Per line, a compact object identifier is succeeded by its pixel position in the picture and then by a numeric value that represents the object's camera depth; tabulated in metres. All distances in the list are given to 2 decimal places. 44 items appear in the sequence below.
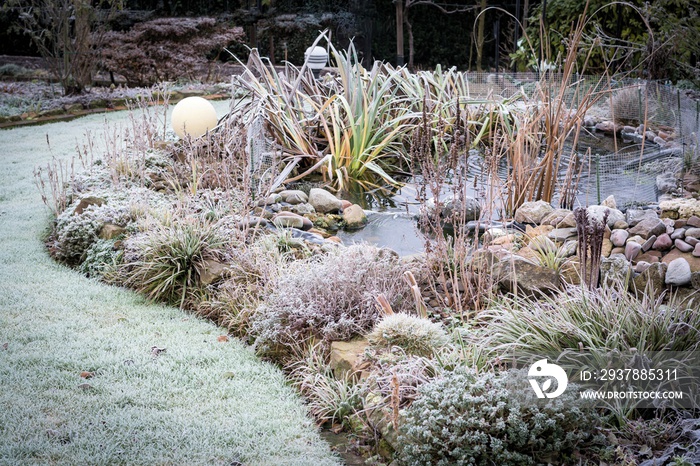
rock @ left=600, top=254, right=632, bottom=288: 3.30
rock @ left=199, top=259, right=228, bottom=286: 3.96
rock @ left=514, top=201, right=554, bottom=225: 4.51
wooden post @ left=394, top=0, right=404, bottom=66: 10.96
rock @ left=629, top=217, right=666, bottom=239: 3.70
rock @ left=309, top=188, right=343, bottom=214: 5.16
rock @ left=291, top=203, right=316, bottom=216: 5.04
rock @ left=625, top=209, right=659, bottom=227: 3.88
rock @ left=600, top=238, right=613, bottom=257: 3.74
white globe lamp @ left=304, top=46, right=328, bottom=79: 7.75
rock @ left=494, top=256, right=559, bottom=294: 3.42
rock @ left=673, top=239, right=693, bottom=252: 3.53
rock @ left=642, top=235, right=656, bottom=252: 3.63
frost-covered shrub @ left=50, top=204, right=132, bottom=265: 4.56
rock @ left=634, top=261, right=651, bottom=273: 3.36
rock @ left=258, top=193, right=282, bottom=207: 4.96
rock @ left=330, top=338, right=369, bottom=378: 2.96
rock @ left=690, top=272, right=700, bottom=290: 3.20
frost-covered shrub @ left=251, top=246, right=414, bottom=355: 3.21
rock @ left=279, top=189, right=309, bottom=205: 5.21
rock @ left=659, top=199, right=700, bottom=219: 3.88
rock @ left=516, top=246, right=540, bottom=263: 3.55
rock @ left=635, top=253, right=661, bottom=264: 3.54
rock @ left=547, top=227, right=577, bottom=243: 4.00
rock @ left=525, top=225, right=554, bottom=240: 4.10
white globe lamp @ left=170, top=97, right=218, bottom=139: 6.35
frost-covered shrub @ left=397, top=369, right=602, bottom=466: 2.22
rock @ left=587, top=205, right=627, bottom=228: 4.01
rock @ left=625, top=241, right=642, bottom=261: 3.59
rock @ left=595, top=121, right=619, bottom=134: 7.72
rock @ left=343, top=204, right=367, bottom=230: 4.98
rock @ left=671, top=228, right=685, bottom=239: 3.64
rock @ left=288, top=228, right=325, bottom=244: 4.37
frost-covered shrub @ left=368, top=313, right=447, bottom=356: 2.84
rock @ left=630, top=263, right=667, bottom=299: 3.29
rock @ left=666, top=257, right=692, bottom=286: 3.23
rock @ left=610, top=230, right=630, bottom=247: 3.73
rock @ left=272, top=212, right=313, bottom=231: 4.64
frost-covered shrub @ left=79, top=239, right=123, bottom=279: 4.32
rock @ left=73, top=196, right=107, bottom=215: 4.93
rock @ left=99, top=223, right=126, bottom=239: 4.55
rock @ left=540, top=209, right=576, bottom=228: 4.16
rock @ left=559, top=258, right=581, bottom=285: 3.40
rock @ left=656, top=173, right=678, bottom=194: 4.89
